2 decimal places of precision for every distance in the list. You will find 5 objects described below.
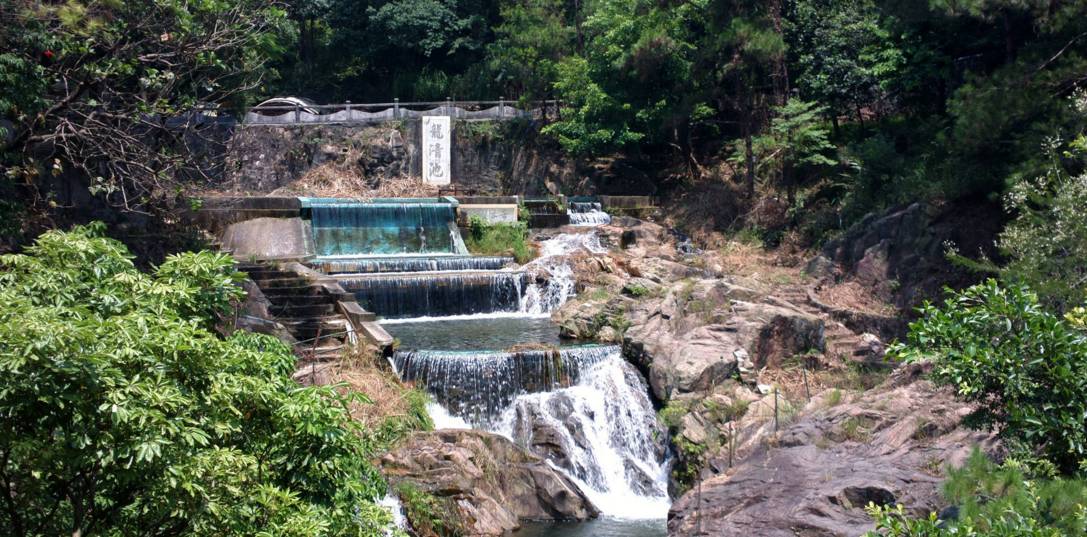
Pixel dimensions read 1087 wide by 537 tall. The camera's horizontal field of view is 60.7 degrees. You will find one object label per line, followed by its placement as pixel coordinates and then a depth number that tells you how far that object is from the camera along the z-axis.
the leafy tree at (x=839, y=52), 22.77
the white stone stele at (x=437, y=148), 28.59
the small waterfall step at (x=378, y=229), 21.50
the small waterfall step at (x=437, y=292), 17.59
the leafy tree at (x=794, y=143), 21.70
